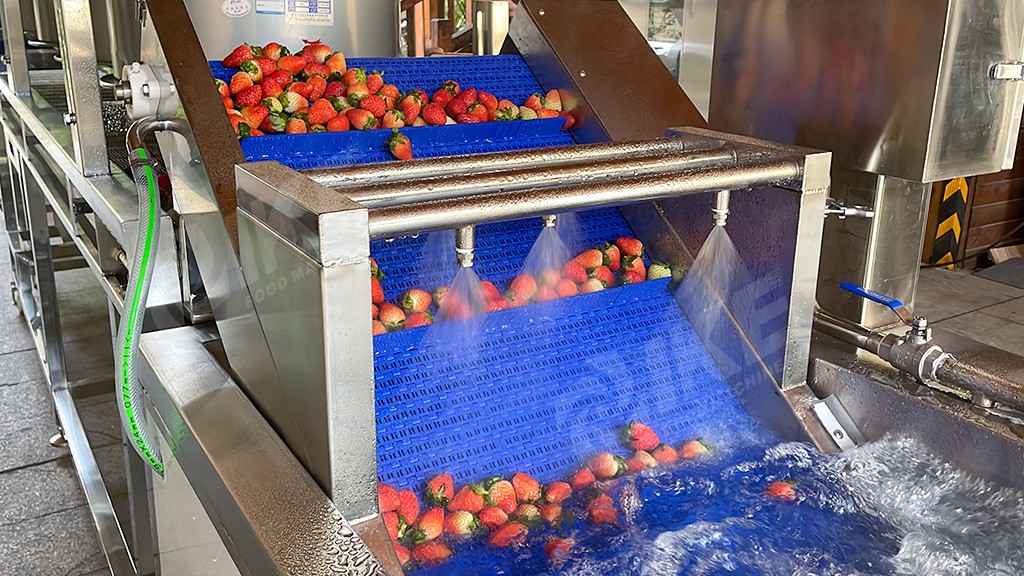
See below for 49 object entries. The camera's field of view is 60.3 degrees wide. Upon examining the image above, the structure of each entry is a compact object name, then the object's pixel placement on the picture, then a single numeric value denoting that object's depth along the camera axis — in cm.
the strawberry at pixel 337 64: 184
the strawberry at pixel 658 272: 162
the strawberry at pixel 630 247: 163
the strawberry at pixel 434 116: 175
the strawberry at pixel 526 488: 129
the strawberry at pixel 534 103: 185
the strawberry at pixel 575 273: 155
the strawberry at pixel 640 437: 140
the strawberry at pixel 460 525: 123
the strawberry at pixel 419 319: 141
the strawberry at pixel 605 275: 157
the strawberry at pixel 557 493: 130
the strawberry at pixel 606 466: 136
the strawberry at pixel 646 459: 139
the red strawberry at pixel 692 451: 142
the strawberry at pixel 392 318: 139
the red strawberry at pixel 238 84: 169
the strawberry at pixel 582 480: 134
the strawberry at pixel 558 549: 118
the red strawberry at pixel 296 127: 164
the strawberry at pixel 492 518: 124
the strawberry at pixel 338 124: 167
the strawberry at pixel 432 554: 117
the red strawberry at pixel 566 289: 152
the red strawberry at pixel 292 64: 183
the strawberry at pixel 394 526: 118
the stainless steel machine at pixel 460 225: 104
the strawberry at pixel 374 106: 170
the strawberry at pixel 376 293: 142
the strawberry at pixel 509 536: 122
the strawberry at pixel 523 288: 150
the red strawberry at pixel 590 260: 157
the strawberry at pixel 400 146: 163
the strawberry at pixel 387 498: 118
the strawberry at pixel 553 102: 187
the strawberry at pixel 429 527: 120
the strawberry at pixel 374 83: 179
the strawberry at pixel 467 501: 124
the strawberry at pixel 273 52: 183
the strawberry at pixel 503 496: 127
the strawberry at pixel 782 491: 134
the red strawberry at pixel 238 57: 175
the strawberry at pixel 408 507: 120
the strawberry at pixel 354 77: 178
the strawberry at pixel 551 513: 128
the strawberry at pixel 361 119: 168
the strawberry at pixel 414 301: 142
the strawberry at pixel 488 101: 182
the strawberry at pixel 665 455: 141
